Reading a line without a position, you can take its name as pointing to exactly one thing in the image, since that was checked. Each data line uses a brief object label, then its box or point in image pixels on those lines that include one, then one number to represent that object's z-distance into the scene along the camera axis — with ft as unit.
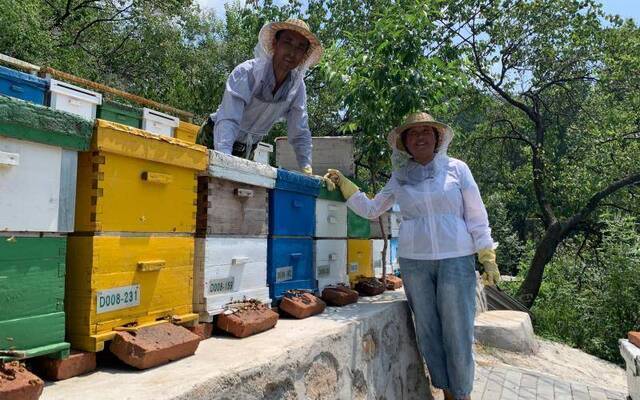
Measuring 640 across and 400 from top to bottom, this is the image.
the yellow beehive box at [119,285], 5.56
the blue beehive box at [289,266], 9.20
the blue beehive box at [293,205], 9.24
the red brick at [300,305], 9.34
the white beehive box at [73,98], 12.67
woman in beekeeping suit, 10.02
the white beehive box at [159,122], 15.07
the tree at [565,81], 34.14
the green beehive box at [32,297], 4.77
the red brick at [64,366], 5.28
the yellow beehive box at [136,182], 5.61
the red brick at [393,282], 14.70
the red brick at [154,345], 5.66
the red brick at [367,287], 12.97
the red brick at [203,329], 7.27
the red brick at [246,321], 7.62
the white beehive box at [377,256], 14.12
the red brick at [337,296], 10.96
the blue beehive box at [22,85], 11.68
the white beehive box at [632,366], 13.42
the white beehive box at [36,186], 4.76
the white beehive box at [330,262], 11.00
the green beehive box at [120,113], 14.53
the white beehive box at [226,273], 7.37
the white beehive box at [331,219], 11.02
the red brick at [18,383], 4.19
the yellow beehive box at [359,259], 12.64
